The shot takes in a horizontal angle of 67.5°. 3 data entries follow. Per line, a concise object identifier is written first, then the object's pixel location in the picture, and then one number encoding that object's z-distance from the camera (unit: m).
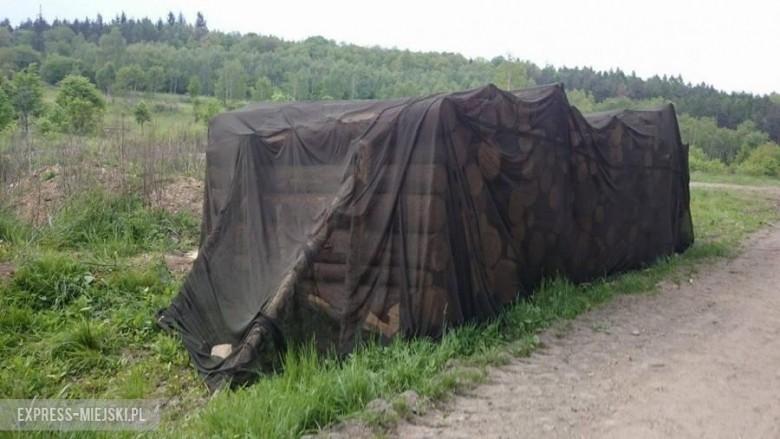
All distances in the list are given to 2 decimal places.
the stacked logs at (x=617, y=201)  6.37
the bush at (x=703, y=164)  36.38
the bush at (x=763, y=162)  40.41
